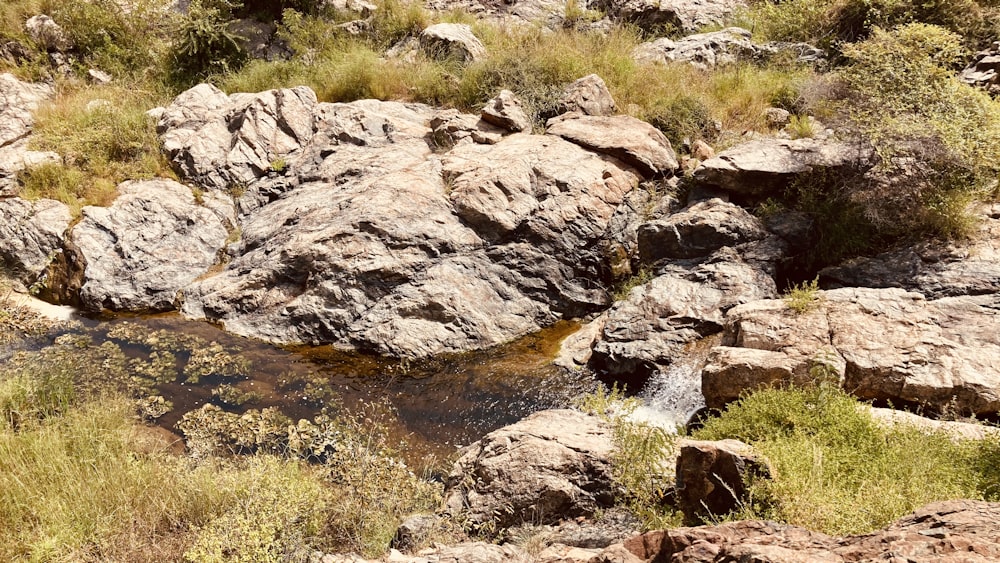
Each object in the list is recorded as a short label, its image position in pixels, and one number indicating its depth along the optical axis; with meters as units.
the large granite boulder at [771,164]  7.89
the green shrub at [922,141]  6.98
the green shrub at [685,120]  10.01
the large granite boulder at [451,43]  12.23
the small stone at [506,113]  9.95
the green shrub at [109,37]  13.16
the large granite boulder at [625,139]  9.15
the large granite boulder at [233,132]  9.94
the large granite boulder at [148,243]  8.13
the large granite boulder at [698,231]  7.71
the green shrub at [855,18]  10.62
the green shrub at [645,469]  4.30
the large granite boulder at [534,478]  4.59
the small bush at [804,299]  5.99
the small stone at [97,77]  12.88
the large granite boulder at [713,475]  4.02
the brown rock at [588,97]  10.30
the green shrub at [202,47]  12.77
